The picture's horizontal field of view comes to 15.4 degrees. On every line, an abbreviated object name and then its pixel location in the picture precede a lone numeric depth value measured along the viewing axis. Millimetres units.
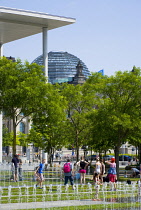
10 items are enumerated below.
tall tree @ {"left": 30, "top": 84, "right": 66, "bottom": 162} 37134
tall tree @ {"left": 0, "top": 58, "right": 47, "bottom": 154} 35812
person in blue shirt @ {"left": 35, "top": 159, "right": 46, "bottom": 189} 26456
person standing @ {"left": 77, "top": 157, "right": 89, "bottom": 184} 30209
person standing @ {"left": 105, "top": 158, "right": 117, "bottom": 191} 26700
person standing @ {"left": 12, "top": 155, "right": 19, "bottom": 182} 31344
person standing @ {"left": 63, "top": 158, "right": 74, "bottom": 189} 26625
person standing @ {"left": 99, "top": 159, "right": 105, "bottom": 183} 28672
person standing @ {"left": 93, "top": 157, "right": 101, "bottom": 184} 27172
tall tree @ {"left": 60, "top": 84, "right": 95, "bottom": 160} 51656
